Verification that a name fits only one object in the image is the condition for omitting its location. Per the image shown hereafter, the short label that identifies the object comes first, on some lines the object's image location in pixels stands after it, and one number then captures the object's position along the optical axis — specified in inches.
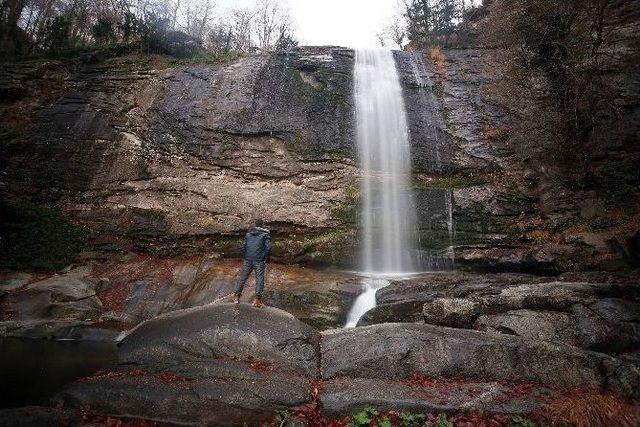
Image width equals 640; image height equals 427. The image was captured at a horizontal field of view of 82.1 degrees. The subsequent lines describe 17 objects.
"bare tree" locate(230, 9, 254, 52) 1314.0
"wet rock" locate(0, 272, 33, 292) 420.5
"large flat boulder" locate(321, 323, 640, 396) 219.5
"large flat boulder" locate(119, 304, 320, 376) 242.5
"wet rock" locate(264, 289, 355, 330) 364.5
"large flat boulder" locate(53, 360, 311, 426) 190.5
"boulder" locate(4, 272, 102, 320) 385.4
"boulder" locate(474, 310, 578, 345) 269.9
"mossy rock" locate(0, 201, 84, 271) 462.3
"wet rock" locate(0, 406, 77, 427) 164.8
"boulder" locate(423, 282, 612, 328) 292.2
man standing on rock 301.0
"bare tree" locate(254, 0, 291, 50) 1348.4
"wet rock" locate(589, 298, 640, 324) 276.1
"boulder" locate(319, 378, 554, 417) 191.2
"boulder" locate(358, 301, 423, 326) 326.3
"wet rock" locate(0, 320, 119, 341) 344.5
